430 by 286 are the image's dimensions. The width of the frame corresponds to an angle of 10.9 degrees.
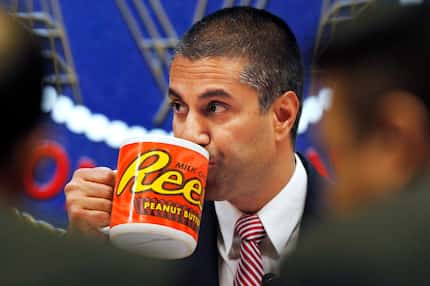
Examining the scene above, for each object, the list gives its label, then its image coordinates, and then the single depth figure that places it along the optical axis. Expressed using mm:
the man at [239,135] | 3022
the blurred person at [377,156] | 2279
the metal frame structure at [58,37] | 4024
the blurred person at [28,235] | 2190
